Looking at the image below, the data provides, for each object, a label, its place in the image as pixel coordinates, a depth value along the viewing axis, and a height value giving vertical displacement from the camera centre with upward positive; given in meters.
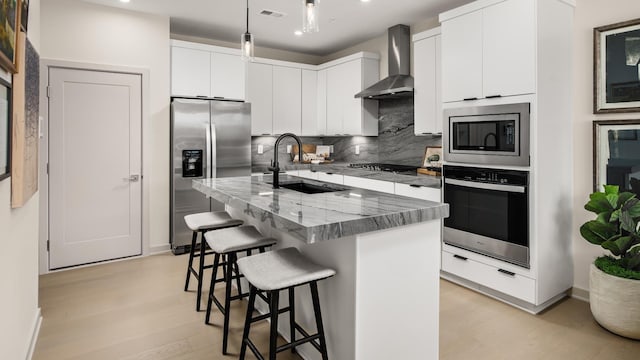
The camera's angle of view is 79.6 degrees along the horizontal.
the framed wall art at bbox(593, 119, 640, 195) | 2.78 +0.17
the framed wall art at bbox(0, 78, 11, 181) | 1.49 +0.19
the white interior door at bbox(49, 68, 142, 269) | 3.95 +0.12
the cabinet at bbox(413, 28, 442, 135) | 3.96 +0.99
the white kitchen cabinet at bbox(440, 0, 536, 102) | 2.86 +1.02
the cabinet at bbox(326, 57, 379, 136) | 5.12 +1.09
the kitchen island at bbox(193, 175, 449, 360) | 1.80 -0.45
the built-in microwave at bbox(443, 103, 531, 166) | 2.90 +0.35
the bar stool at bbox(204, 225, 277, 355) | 2.38 -0.43
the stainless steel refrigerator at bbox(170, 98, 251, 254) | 4.40 +0.32
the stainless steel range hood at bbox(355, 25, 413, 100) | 4.57 +1.39
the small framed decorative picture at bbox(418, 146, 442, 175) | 3.97 +0.18
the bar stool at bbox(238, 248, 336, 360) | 1.79 -0.48
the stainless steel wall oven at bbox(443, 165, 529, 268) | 2.93 -0.28
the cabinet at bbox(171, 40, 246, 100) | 4.50 +1.29
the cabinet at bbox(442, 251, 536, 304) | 2.90 -0.81
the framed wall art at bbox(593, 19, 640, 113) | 2.77 +0.82
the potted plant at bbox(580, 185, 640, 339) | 2.48 -0.59
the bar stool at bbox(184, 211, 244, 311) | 2.97 -0.37
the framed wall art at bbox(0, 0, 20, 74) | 1.37 +0.55
